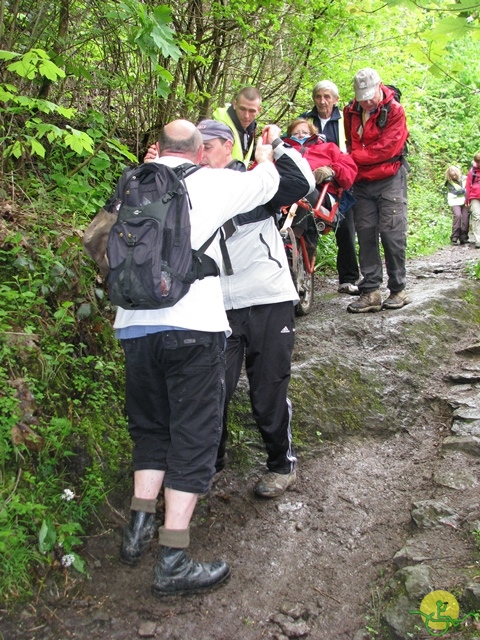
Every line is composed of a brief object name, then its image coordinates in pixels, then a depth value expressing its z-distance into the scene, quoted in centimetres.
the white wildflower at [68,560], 298
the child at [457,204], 1234
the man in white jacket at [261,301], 336
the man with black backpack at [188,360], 279
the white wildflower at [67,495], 323
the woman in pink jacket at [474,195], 1183
